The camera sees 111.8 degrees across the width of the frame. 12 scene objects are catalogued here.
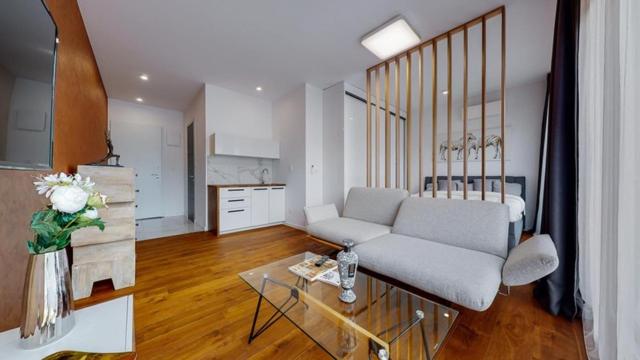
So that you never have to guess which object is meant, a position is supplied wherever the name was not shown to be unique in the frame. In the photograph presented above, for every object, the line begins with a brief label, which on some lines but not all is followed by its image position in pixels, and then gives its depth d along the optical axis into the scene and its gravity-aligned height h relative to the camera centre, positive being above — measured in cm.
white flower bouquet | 65 -12
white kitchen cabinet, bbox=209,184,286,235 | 352 -49
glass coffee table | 94 -68
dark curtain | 149 +7
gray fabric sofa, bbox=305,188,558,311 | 122 -53
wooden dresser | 174 -52
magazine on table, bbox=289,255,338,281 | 140 -62
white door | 441 +44
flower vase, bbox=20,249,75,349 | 64 -37
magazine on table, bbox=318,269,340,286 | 133 -63
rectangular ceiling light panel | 223 +156
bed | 272 -19
